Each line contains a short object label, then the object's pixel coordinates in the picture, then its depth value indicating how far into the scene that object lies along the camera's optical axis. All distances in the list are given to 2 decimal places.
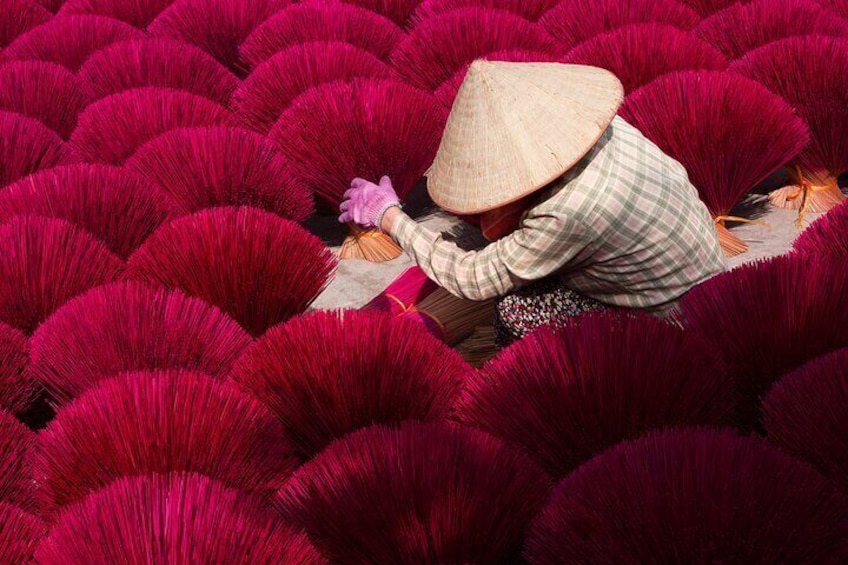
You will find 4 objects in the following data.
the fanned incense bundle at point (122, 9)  3.59
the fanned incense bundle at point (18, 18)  3.53
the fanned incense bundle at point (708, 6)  3.31
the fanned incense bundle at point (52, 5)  3.90
